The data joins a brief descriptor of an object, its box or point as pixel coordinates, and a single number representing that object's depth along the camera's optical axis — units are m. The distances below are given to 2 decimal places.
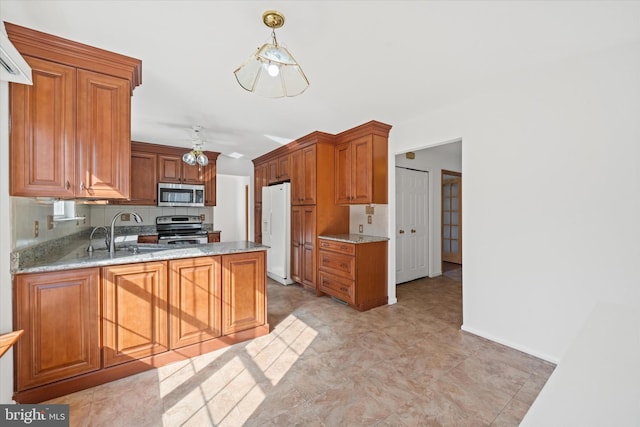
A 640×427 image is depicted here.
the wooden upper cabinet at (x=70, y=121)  1.71
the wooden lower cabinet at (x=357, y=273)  3.36
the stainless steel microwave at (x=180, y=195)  4.63
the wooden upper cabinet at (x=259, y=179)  5.37
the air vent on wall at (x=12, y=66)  1.35
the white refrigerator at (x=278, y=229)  4.47
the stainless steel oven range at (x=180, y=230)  4.78
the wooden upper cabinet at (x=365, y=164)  3.52
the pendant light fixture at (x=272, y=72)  1.41
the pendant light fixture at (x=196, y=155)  3.53
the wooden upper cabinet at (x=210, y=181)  5.09
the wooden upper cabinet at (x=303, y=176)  4.00
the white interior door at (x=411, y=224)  4.54
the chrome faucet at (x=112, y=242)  2.16
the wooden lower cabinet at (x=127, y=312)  1.75
